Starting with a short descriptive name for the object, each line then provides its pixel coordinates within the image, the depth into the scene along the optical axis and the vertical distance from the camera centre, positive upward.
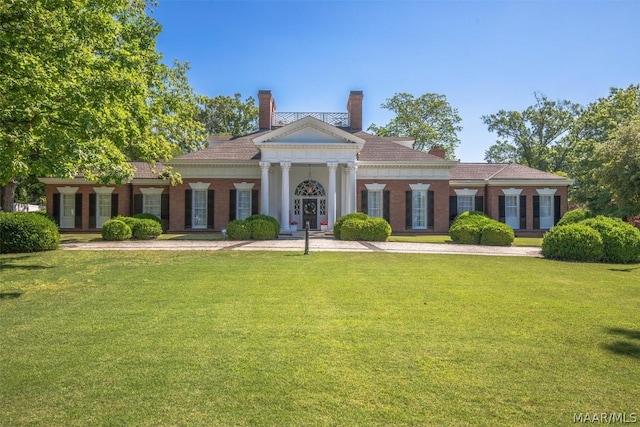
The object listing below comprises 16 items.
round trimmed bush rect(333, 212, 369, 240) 21.70 -0.23
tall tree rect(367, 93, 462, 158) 49.53 +12.01
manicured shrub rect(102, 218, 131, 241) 20.36 -0.72
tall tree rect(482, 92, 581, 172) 47.06 +10.15
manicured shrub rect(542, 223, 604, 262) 14.49 -0.97
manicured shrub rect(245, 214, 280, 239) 21.73 -0.24
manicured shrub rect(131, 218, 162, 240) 21.36 -0.71
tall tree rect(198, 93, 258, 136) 49.84 +12.26
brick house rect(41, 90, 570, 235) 26.95 +1.56
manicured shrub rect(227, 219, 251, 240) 21.25 -0.75
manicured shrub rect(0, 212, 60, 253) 14.59 -0.63
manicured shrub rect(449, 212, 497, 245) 20.38 -0.65
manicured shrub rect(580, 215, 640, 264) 14.40 -0.91
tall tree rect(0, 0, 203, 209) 9.07 +2.97
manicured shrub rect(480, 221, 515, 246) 19.69 -0.87
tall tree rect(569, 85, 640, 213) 28.95 +8.22
